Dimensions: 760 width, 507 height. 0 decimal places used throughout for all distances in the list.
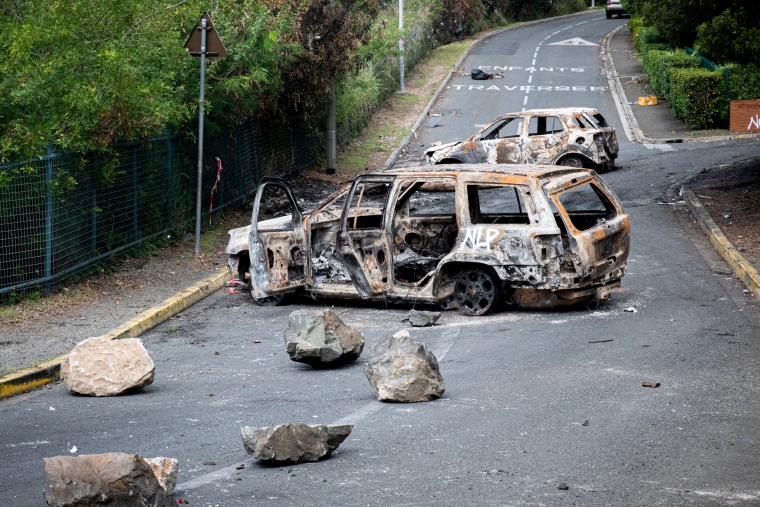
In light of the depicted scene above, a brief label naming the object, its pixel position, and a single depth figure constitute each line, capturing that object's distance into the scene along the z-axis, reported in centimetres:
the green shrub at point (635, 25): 4959
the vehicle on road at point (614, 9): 6312
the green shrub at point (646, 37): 4206
